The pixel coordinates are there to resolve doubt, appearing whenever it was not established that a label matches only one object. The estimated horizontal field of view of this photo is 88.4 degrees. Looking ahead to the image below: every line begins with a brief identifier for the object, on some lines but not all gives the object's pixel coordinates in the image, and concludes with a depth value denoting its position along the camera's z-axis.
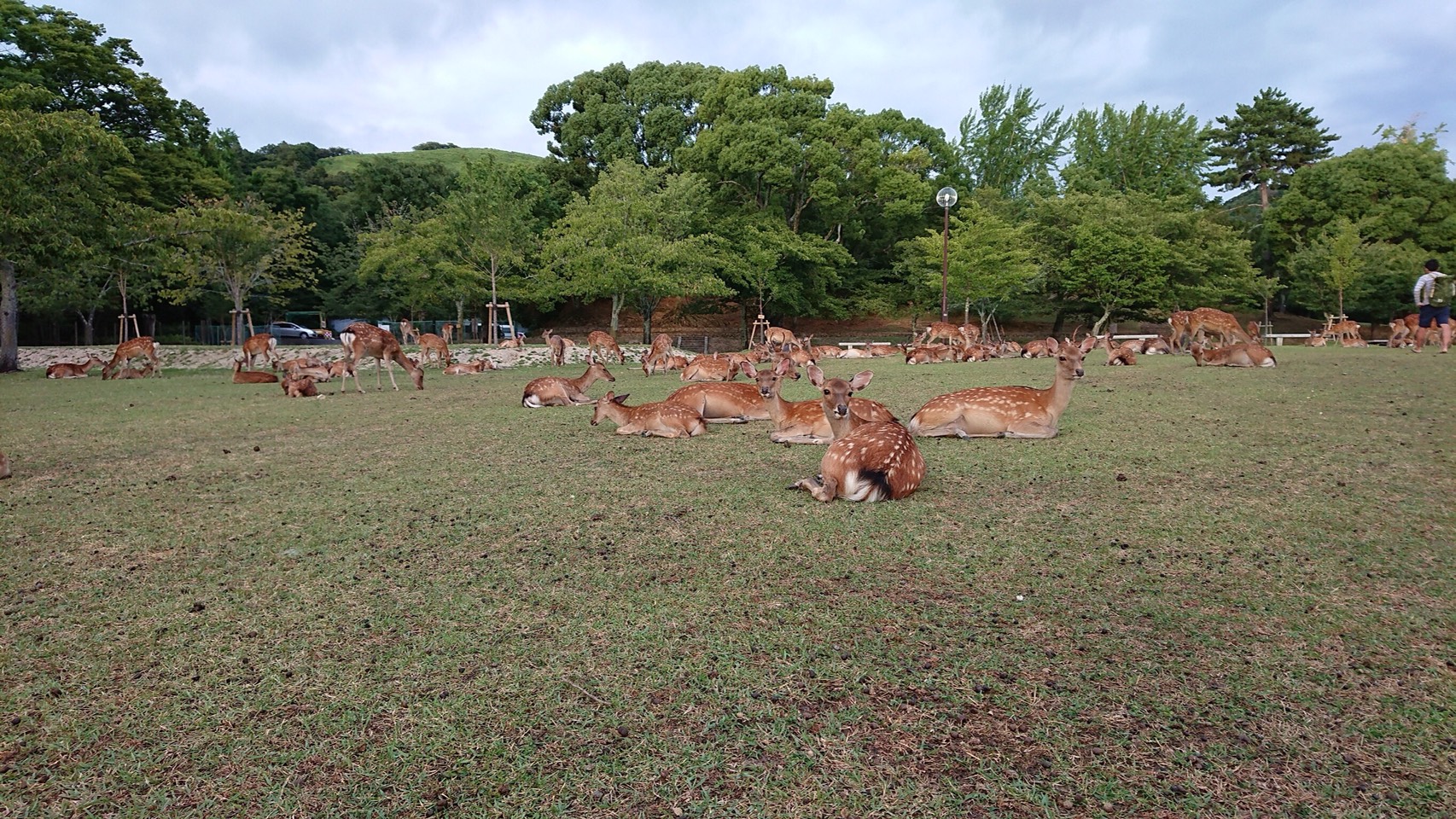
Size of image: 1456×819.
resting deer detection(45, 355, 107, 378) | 16.00
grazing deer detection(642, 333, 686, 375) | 15.55
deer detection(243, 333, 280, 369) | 16.31
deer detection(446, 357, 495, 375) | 16.41
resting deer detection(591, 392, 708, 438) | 7.09
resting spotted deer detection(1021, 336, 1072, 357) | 18.56
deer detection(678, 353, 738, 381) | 11.47
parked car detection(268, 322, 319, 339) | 38.59
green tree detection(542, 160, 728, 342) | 24.58
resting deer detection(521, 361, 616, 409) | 9.82
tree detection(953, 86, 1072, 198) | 45.59
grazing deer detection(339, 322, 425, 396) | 11.80
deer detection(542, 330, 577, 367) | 18.23
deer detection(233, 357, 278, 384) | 13.94
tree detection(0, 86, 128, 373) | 15.48
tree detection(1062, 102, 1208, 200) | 42.16
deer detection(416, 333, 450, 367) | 18.00
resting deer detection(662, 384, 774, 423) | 7.66
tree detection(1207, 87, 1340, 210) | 46.91
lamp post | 20.88
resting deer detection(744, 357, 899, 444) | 6.41
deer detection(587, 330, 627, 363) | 19.17
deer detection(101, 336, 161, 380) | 16.09
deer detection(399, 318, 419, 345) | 24.36
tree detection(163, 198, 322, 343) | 21.55
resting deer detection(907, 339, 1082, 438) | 6.38
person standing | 12.78
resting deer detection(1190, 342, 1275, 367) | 12.05
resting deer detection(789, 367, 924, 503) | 4.38
